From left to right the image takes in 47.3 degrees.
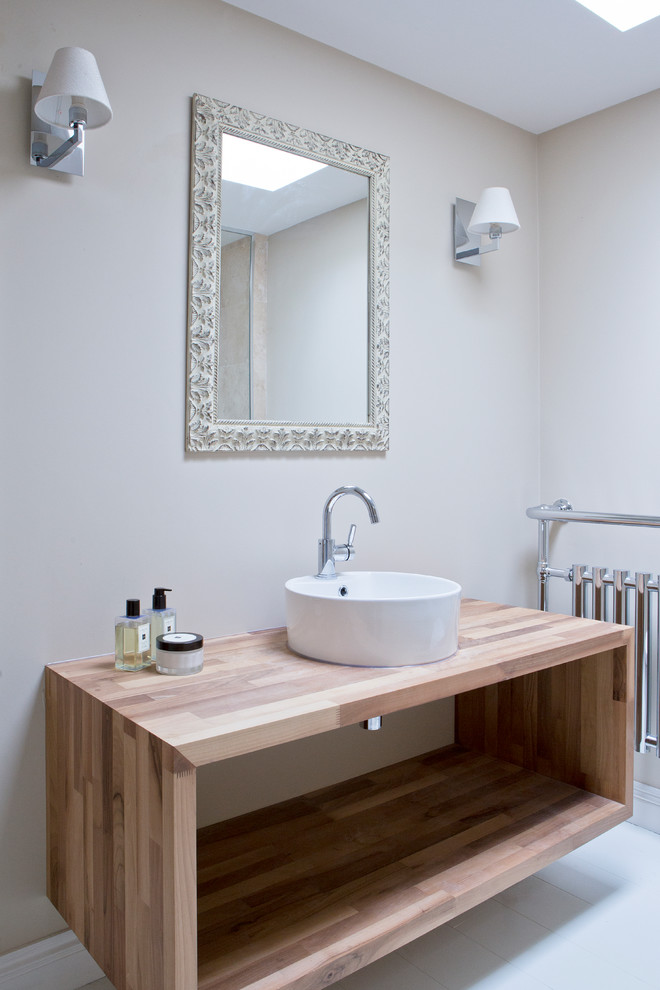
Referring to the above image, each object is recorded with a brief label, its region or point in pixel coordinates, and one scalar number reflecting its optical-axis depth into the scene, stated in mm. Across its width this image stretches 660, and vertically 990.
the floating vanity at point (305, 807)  1160
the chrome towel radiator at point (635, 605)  2199
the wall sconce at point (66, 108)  1355
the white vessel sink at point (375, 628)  1531
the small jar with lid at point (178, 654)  1450
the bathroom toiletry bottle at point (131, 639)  1482
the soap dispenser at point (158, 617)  1528
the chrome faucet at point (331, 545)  1831
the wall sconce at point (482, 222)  2203
